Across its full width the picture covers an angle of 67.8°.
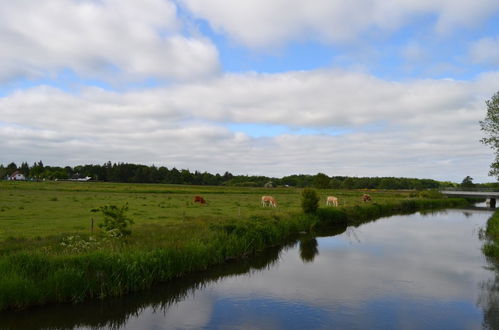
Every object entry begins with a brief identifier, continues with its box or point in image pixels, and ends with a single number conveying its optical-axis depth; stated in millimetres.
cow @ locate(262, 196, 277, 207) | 42628
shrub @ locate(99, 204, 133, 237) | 16375
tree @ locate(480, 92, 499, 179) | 36562
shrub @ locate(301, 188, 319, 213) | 31859
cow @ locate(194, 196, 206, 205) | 42078
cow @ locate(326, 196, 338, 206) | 45706
